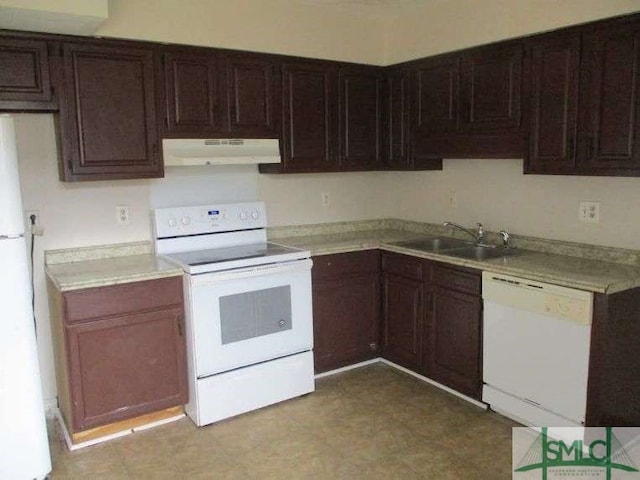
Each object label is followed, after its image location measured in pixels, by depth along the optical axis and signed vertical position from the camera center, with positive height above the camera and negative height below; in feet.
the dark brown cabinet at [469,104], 10.19 +1.26
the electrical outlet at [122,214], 10.96 -0.83
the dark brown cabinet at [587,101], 8.48 +1.04
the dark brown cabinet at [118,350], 9.16 -3.10
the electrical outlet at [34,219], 10.09 -0.83
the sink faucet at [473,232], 11.86 -1.44
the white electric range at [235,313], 9.96 -2.70
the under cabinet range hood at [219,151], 10.39 +0.40
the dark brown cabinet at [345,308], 11.80 -3.09
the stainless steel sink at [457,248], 11.38 -1.78
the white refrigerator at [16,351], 7.73 -2.58
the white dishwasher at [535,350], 8.56 -3.10
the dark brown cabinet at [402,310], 11.58 -3.11
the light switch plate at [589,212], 9.94 -0.89
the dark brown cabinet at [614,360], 8.23 -3.04
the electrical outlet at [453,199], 12.75 -0.77
